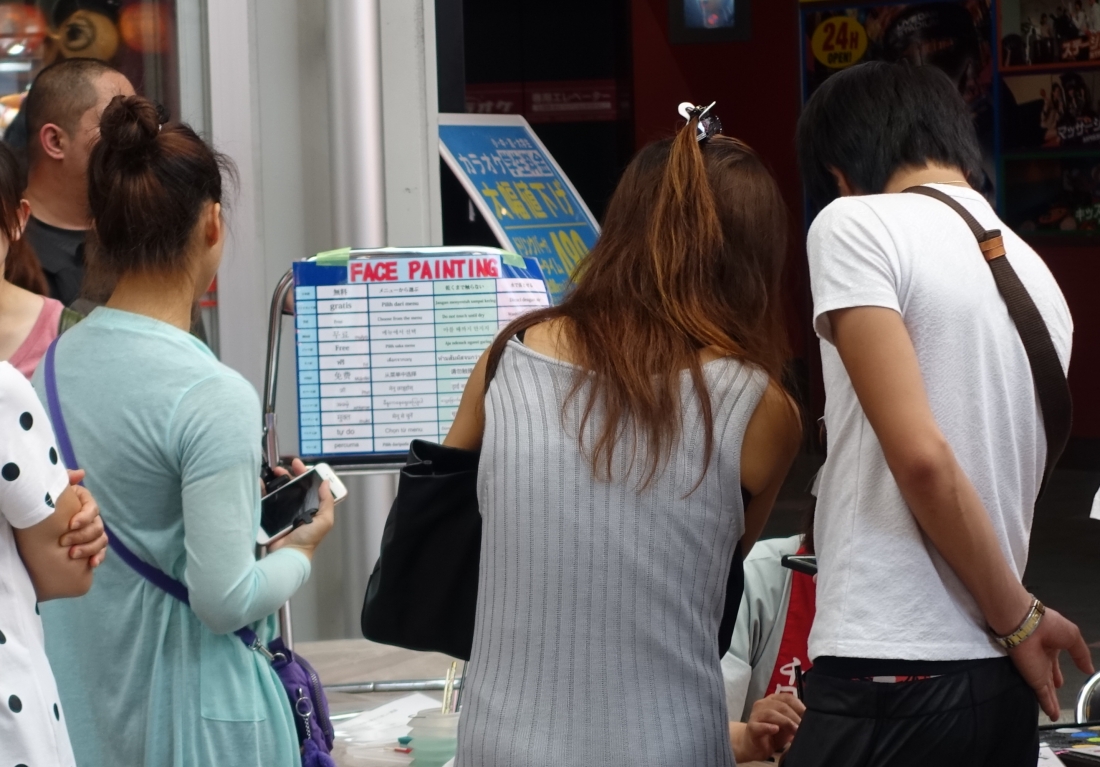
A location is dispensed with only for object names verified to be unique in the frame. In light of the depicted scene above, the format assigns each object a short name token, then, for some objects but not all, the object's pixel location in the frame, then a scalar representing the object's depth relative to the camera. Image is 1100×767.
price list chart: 6.04
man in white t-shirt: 3.15
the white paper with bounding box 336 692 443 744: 6.18
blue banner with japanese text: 7.92
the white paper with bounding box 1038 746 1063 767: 3.74
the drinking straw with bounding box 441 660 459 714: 5.48
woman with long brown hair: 3.11
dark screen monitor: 19.53
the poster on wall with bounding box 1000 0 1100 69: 17.08
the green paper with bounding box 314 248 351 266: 6.05
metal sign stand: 5.84
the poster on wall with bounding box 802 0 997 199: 18.06
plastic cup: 5.33
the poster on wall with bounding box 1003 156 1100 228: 17.28
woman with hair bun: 3.74
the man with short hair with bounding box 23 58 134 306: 6.27
